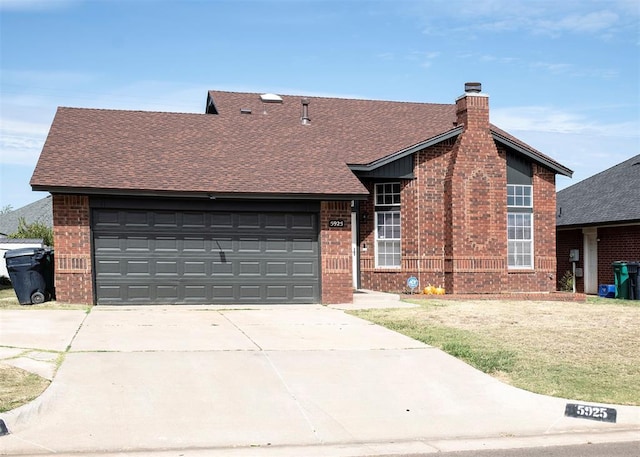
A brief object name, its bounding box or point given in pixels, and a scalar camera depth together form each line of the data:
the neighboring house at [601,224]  24.75
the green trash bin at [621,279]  23.22
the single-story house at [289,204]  17.59
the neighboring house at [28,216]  49.55
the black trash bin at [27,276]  16.95
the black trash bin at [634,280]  22.94
